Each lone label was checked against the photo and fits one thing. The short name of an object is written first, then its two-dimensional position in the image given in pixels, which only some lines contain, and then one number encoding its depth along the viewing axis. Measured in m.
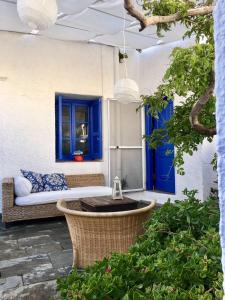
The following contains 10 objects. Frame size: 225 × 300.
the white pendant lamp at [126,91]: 4.17
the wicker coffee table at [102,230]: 2.41
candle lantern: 3.69
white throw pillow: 4.54
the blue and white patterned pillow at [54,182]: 5.07
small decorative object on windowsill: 5.92
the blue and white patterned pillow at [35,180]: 4.93
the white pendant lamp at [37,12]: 2.41
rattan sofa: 4.41
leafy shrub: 0.93
